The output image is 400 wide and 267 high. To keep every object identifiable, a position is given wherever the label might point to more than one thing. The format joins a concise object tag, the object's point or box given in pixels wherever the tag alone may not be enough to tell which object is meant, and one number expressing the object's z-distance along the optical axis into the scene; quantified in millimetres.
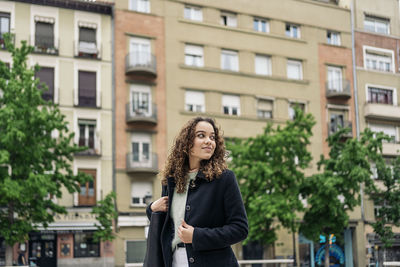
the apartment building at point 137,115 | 31797
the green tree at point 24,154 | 21406
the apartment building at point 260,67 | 34750
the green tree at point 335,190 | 26703
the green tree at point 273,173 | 25922
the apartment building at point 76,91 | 30578
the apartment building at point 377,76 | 38594
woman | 3262
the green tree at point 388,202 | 32250
